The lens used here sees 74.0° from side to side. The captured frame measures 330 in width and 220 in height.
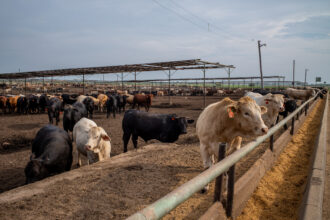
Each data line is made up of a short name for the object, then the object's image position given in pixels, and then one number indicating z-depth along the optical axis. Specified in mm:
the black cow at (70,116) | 9212
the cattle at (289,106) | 10469
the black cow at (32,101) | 17000
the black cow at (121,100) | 18094
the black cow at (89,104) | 14727
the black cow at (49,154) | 4141
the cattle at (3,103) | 17667
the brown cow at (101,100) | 18748
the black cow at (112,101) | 15578
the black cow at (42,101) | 17202
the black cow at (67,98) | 18877
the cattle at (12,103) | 17656
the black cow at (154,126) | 6797
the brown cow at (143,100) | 19094
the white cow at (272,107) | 7847
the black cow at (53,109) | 12586
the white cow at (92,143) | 5254
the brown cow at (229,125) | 3238
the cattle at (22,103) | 17031
